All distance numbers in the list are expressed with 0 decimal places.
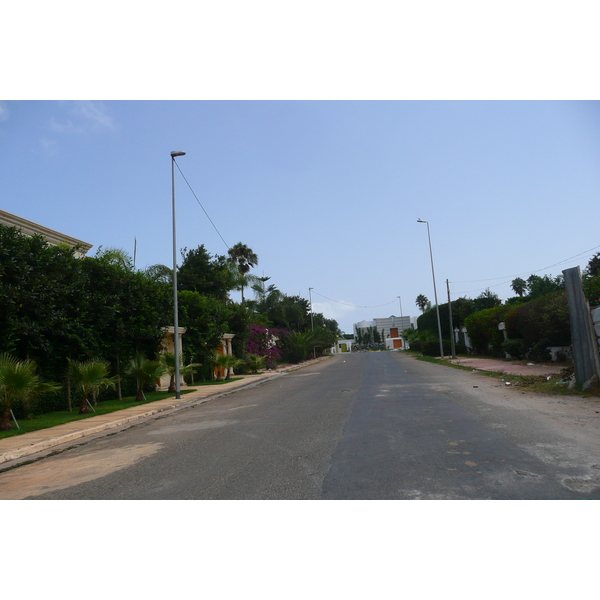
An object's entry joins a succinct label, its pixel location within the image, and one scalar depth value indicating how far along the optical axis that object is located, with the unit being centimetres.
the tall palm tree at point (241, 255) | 5928
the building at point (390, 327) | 12540
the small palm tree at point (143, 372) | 1753
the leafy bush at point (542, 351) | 2641
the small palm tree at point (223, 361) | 2755
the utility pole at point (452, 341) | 3681
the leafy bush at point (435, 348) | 4738
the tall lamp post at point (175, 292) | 1877
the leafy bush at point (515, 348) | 3048
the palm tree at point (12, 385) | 1160
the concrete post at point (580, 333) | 1218
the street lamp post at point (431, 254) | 4038
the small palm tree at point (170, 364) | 2069
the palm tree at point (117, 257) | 2020
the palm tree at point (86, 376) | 1427
